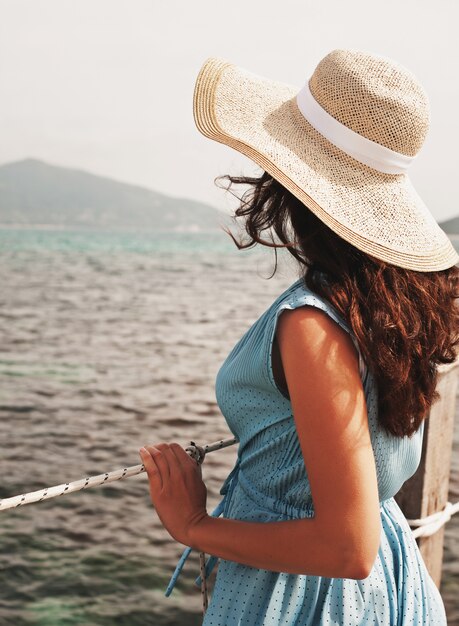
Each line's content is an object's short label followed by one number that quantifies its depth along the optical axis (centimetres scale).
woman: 108
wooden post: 217
